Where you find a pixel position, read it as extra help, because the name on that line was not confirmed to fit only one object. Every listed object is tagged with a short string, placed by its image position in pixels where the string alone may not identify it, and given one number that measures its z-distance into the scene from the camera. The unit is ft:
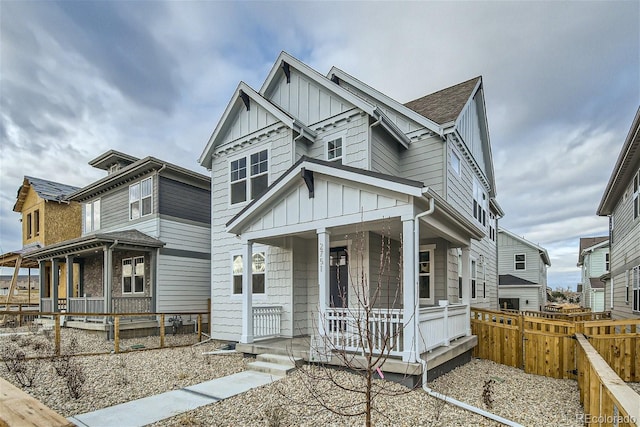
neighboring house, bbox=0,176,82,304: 61.67
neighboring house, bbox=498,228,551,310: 81.46
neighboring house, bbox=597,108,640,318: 32.63
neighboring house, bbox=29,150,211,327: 42.78
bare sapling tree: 16.85
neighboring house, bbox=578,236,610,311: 91.61
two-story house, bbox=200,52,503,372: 21.81
